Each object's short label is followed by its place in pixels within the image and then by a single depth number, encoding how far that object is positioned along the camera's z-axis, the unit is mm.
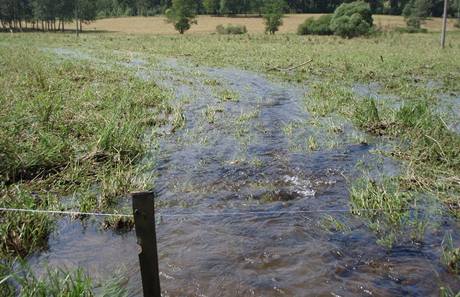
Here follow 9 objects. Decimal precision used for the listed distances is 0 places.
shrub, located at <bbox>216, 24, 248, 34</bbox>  72125
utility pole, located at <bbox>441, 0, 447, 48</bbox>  33619
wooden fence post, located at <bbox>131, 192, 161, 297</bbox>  3502
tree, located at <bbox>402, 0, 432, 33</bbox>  72069
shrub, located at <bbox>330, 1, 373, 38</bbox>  52562
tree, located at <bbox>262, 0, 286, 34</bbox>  69875
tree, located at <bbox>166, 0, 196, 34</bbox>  76062
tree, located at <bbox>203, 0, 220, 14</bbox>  114875
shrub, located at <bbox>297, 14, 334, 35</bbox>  62791
